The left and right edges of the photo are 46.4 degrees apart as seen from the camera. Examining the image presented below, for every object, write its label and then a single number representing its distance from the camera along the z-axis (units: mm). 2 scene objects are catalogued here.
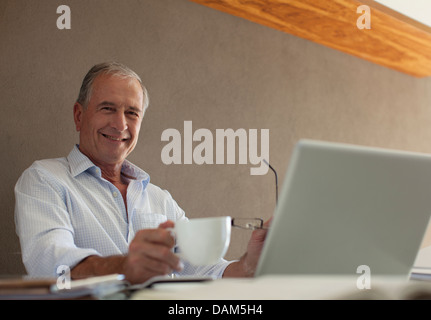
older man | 1124
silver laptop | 788
